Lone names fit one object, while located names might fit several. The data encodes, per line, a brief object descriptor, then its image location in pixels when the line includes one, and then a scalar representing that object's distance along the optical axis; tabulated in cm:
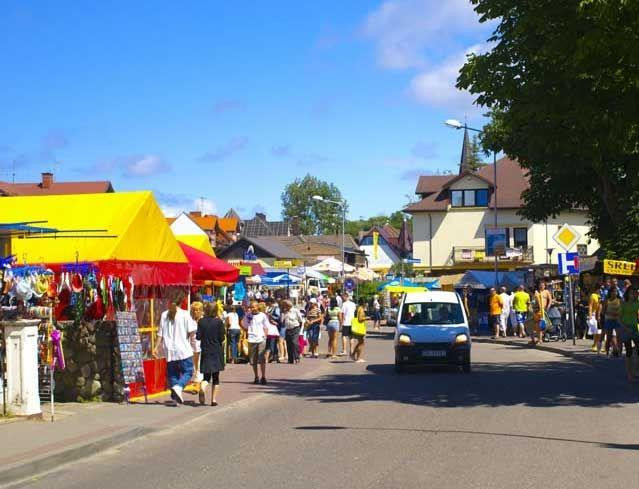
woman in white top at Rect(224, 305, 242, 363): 2591
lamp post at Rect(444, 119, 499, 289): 4591
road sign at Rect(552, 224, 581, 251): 2705
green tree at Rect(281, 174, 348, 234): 14825
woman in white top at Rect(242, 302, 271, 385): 1936
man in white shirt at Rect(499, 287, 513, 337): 3741
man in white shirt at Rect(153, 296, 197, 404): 1595
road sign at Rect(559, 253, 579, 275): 2739
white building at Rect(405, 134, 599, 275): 7206
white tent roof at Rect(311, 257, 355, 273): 6073
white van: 2148
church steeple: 10781
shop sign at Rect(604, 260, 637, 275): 2855
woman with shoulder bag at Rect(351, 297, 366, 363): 2589
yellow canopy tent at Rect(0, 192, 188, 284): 1680
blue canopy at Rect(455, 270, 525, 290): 4594
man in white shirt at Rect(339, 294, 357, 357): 2839
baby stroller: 3191
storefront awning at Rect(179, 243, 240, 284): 2270
